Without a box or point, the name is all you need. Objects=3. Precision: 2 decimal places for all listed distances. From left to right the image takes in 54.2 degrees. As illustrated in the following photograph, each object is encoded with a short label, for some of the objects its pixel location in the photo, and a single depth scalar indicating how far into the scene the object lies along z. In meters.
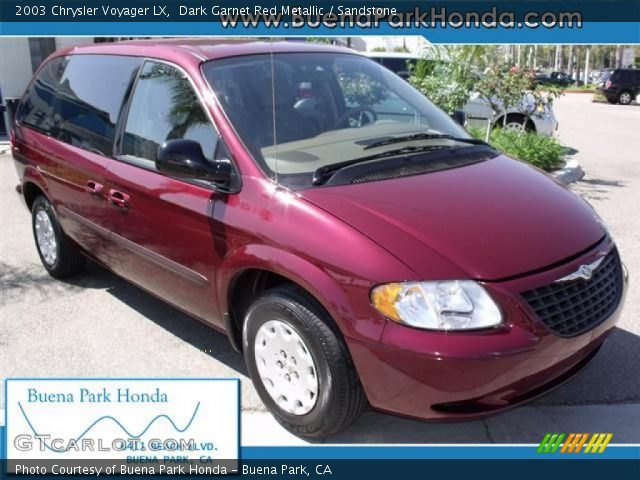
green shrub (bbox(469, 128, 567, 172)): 8.12
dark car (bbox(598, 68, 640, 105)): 27.31
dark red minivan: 2.43
